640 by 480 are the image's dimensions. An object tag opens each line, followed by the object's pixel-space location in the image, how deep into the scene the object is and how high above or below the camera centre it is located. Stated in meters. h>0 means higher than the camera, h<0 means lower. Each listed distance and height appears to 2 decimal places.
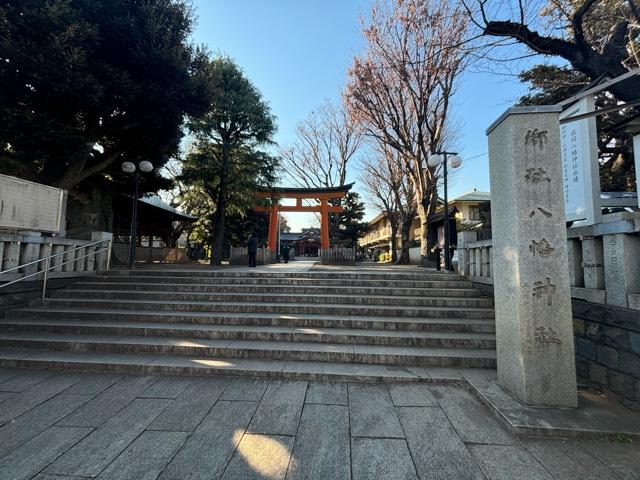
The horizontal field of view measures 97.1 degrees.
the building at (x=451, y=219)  17.25 +3.34
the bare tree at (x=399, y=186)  17.34 +4.90
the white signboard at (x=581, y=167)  4.57 +1.55
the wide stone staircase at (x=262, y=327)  4.18 -1.31
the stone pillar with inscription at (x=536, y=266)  3.06 -0.09
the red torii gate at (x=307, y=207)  17.44 +3.22
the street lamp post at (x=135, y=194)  9.61 +2.12
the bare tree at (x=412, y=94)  10.88 +7.52
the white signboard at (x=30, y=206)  5.65 +1.03
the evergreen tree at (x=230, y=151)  13.51 +5.26
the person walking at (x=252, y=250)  13.79 +0.26
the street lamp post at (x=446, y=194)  8.92 +2.15
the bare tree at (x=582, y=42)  5.93 +4.74
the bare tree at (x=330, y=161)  21.00 +7.24
